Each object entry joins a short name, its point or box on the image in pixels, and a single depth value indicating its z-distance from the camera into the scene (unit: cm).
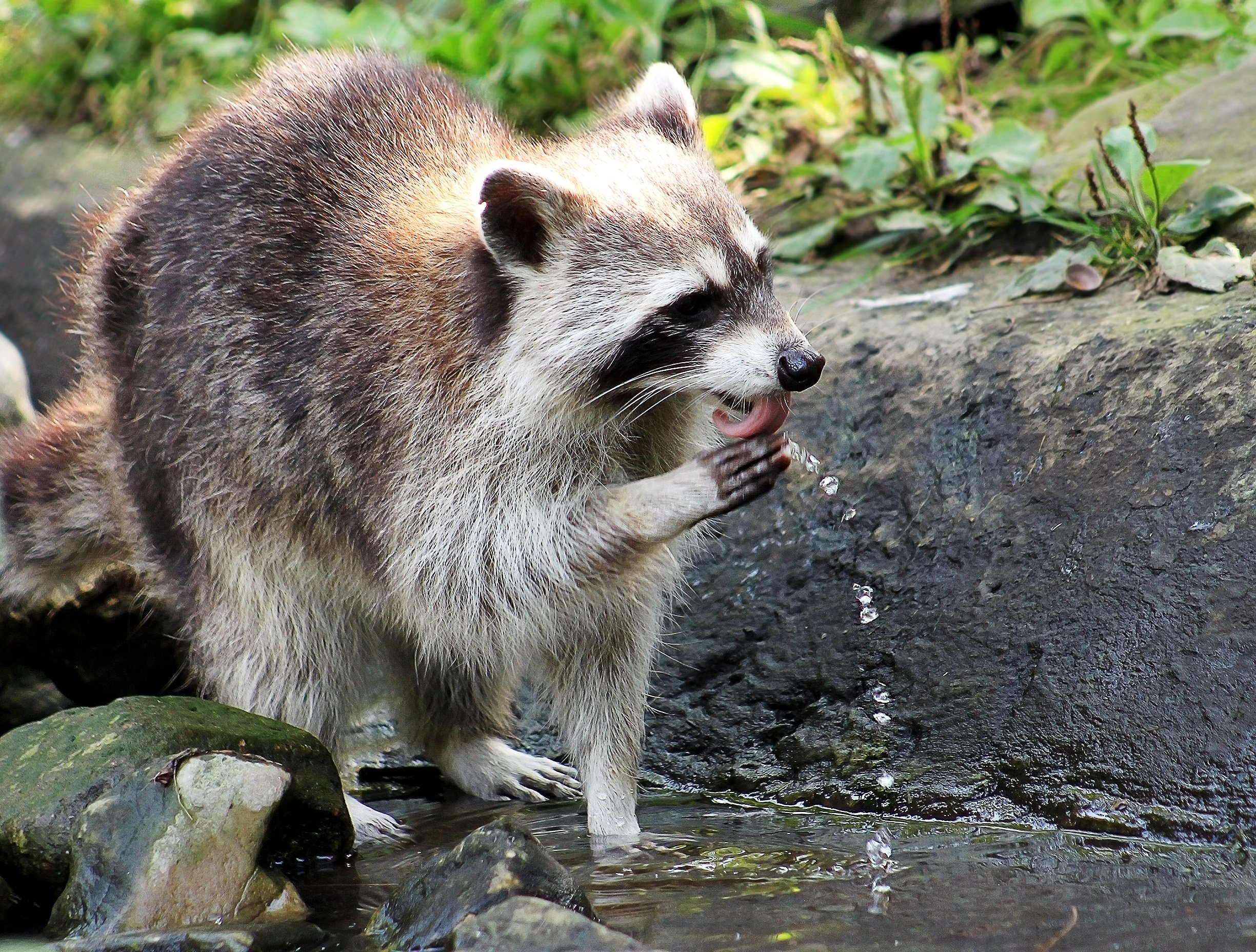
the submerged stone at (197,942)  596
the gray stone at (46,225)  1417
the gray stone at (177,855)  640
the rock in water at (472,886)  593
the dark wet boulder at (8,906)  676
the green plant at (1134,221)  898
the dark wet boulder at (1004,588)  676
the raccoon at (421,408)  711
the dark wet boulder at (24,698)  929
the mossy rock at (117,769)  679
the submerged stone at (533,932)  548
